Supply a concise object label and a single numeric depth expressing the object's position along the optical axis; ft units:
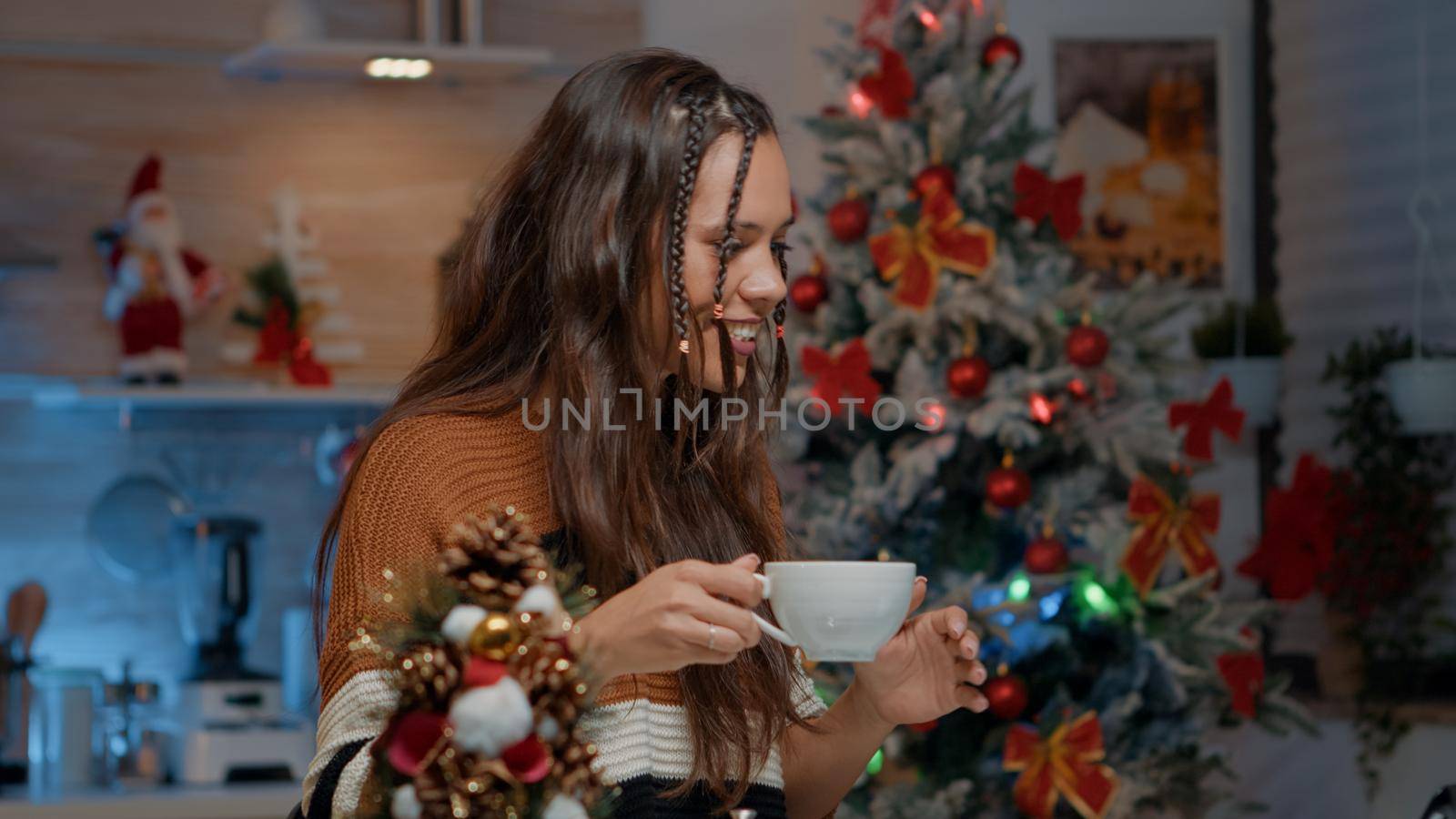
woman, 4.12
